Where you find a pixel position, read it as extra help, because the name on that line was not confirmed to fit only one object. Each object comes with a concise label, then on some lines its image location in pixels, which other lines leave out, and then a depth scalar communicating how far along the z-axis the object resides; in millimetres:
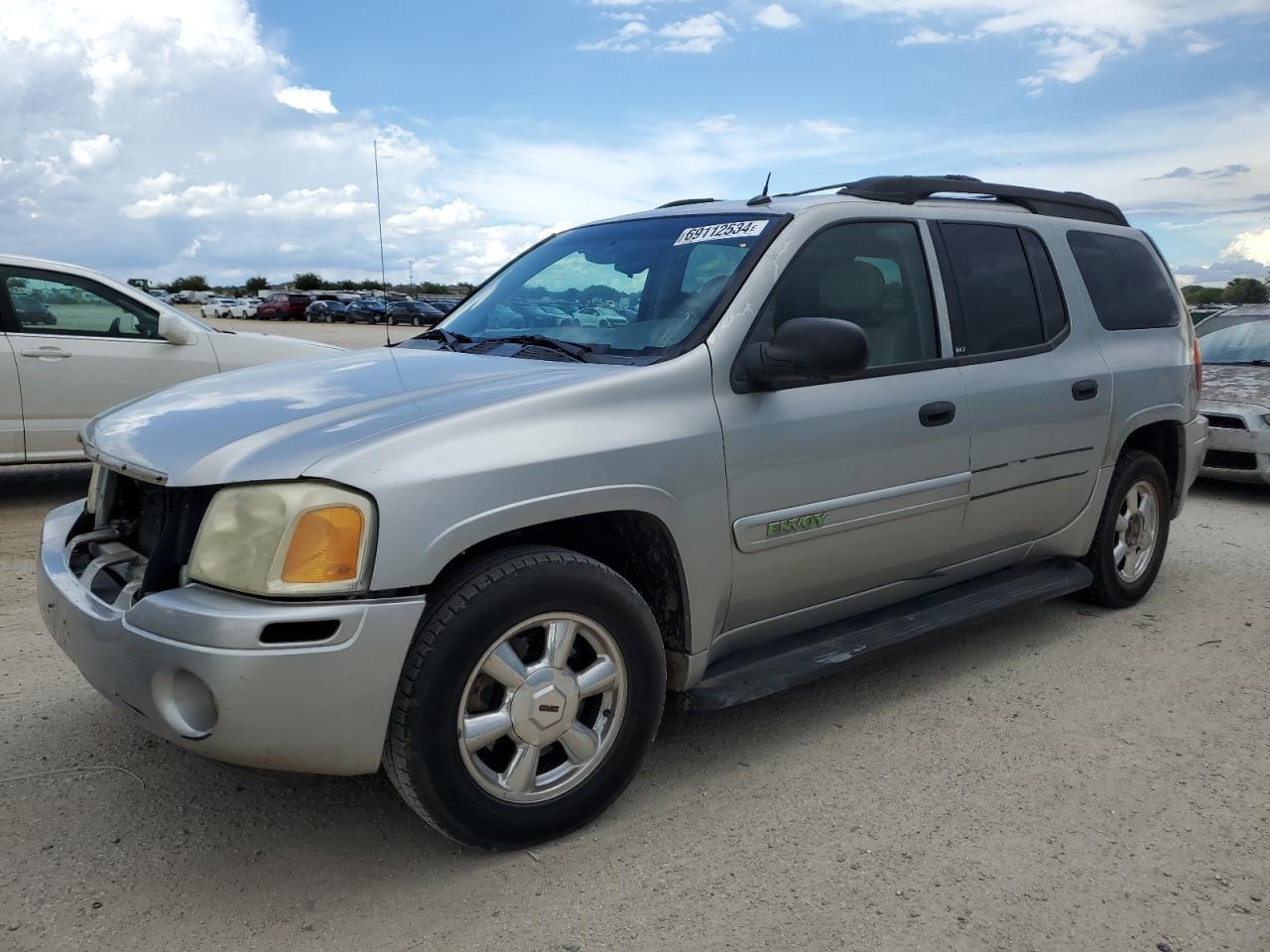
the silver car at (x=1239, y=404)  7664
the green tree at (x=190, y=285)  111062
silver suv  2426
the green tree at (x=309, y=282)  94562
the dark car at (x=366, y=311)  51750
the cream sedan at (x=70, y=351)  6797
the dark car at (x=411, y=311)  46938
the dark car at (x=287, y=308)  58312
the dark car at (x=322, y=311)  55844
